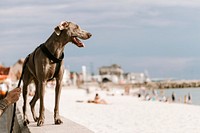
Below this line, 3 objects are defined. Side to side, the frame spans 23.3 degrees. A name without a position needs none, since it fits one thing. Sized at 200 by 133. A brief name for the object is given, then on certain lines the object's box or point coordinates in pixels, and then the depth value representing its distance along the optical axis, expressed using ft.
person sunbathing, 99.60
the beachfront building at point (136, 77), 608.68
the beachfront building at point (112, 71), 583.21
